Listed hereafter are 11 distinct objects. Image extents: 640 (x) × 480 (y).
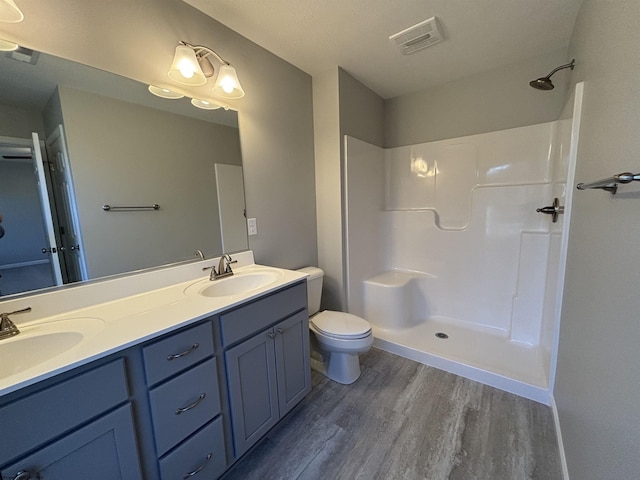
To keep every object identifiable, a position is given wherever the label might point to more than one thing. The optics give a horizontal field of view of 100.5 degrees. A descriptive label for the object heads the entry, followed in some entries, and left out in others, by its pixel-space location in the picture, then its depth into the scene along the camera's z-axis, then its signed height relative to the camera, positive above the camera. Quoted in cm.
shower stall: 194 -43
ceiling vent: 159 +105
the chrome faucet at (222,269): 154 -35
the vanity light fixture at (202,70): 132 +73
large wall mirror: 101 +18
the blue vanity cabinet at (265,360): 120 -77
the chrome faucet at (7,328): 88 -37
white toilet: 178 -88
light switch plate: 183 -12
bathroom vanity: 71 -61
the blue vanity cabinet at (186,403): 94 -73
